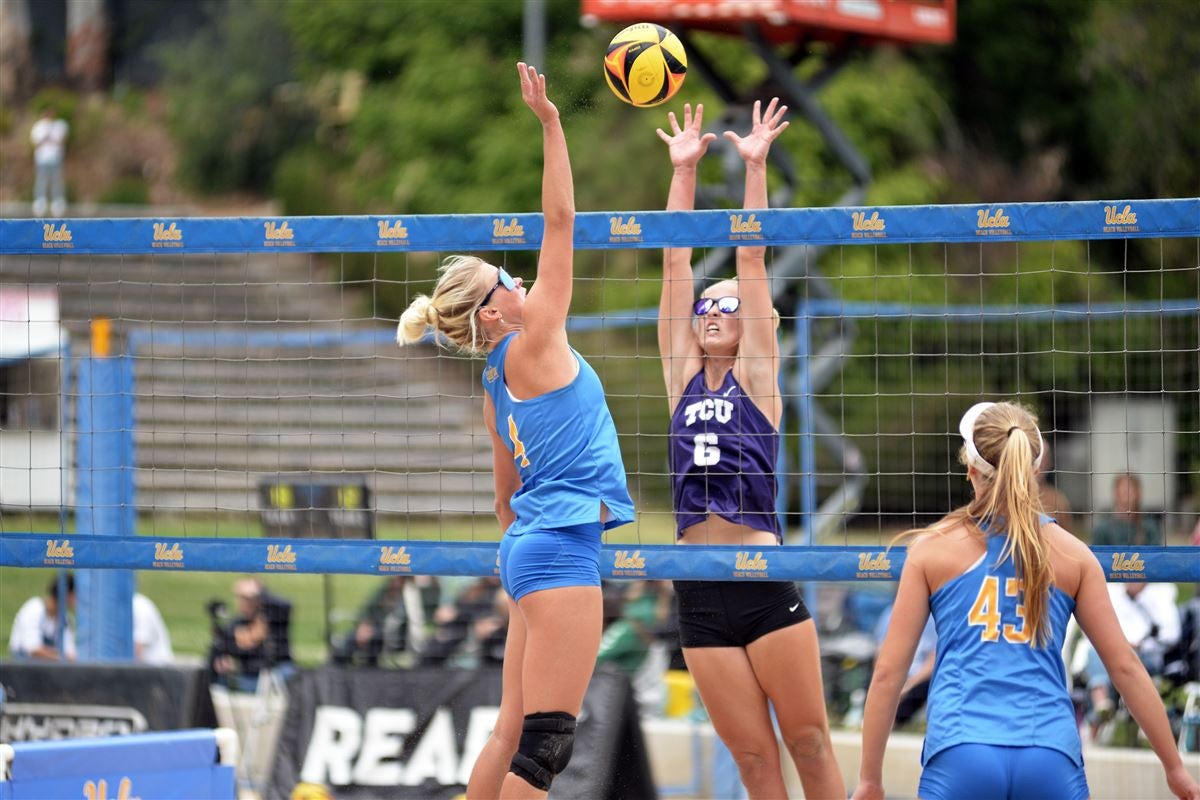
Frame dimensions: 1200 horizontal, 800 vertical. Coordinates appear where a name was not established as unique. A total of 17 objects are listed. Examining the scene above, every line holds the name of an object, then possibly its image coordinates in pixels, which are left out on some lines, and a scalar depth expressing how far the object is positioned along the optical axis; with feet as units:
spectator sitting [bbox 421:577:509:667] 63.98
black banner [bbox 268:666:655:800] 50.60
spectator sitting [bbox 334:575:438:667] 64.90
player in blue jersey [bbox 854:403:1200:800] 25.41
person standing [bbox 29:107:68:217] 167.12
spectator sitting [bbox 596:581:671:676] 67.56
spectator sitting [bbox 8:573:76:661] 66.18
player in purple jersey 34.12
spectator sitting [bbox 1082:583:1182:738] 54.44
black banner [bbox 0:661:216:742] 53.36
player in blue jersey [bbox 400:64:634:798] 30.04
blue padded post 54.19
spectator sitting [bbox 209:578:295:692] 67.36
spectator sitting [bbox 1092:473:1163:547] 58.39
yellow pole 54.13
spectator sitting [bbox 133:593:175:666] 66.44
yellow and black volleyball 36.55
